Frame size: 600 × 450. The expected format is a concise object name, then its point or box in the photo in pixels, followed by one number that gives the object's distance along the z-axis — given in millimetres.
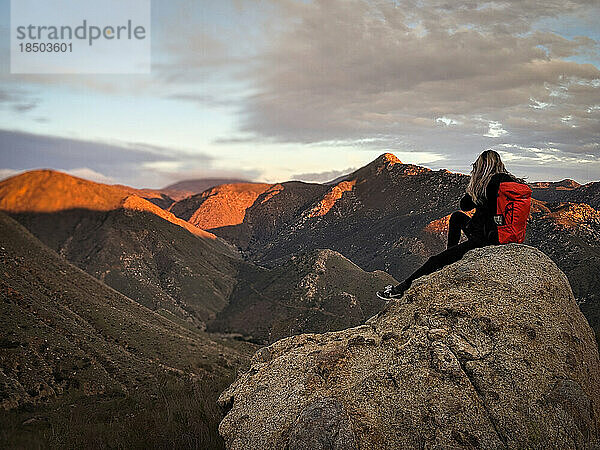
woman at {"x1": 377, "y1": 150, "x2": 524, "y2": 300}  7473
